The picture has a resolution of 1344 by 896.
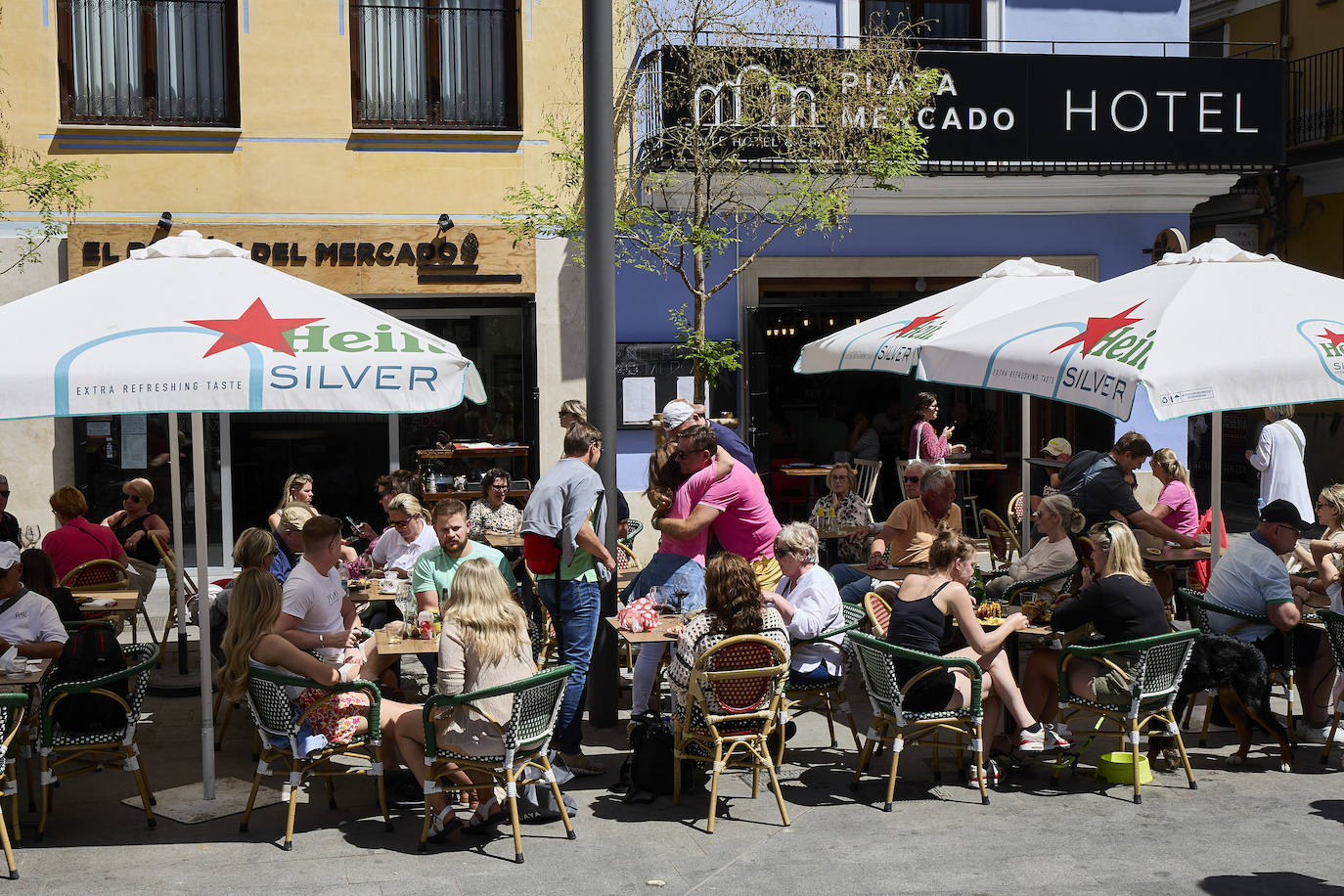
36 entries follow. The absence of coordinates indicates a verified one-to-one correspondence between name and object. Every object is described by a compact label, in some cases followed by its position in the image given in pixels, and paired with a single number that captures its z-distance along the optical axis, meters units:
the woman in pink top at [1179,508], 10.09
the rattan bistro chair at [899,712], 6.69
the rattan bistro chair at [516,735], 6.05
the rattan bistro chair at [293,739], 6.27
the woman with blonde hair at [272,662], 6.40
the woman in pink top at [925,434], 13.92
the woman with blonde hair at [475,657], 6.14
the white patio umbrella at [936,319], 9.56
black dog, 7.26
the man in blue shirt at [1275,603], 7.54
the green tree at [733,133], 12.70
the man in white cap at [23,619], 6.68
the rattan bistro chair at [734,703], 6.46
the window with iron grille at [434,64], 14.18
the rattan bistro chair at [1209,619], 7.55
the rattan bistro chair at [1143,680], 6.80
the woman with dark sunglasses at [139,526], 10.30
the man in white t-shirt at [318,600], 6.90
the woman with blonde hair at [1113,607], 6.96
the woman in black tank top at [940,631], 6.85
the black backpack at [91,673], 6.46
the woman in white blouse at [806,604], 7.38
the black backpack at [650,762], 6.80
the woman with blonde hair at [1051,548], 8.47
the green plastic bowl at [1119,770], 7.04
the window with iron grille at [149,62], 13.57
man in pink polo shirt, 7.79
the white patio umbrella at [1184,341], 6.65
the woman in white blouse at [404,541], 9.20
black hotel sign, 14.25
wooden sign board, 13.38
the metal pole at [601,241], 7.96
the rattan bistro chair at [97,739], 6.29
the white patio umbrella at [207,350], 5.98
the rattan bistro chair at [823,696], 7.35
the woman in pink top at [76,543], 9.12
